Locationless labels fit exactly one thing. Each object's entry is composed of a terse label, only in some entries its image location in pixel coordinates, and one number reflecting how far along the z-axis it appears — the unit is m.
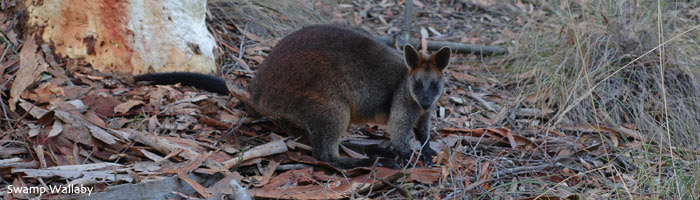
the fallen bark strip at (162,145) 3.91
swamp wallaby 4.28
